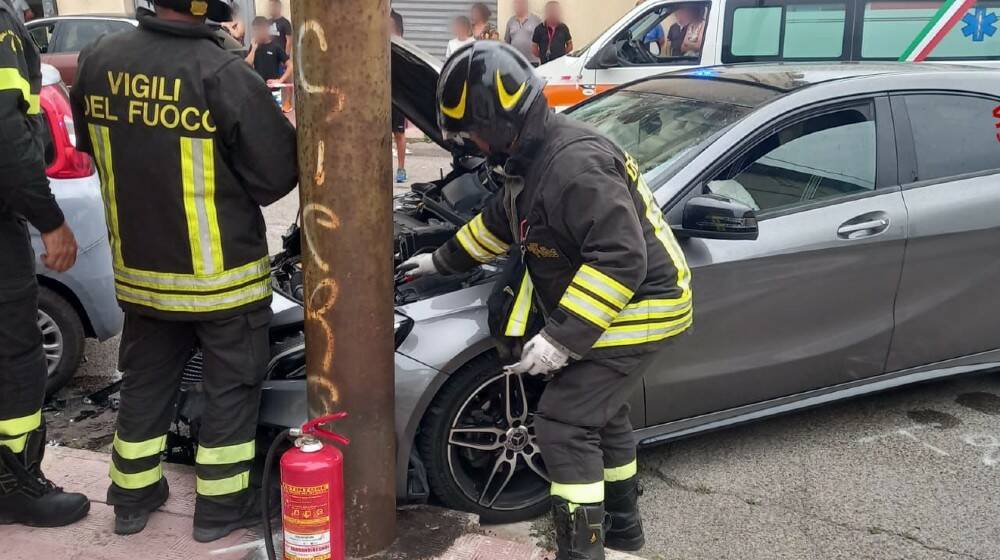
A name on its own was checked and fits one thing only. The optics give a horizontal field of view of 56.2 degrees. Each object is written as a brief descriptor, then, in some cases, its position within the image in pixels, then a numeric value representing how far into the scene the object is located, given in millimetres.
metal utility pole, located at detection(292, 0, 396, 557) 2322
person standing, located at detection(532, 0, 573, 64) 12930
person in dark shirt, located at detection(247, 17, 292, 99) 10914
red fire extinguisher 2385
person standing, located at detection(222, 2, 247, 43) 12003
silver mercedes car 3107
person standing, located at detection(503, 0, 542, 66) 13320
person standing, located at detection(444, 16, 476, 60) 11473
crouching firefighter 2482
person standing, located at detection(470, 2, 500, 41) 11914
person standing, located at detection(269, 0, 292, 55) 12188
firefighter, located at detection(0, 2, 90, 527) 2604
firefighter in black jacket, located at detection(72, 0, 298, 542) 2541
